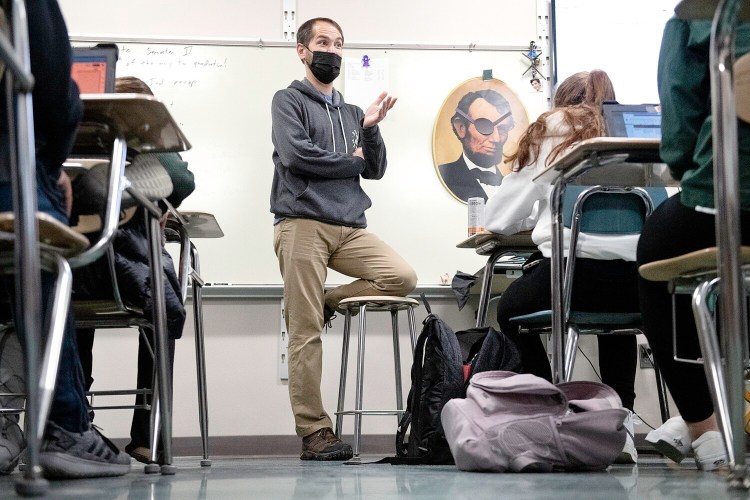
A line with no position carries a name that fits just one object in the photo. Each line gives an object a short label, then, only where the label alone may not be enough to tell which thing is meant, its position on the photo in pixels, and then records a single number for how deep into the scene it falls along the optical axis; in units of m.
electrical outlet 4.16
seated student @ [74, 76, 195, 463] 2.21
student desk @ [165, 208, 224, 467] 2.89
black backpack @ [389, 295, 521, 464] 2.54
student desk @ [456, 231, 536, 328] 3.14
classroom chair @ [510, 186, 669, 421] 2.54
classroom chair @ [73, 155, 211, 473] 1.92
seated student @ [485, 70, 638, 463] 2.57
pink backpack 2.04
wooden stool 3.43
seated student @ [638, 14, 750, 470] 1.58
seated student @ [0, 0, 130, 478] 1.46
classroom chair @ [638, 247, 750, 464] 1.48
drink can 3.68
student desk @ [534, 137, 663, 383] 1.97
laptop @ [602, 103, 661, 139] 2.48
